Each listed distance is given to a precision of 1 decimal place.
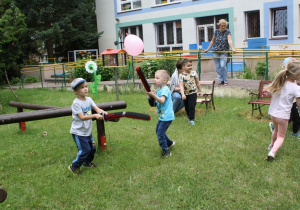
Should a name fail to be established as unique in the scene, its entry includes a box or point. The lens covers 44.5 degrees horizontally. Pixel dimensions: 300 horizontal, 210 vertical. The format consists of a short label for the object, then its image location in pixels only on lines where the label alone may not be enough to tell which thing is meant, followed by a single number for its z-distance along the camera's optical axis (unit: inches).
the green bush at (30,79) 885.2
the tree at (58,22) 945.5
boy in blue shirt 213.2
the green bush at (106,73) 679.7
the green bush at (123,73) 643.5
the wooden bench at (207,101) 354.2
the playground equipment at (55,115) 208.3
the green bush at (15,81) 915.7
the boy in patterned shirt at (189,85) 304.5
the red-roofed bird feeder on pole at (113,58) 433.4
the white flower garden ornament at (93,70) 486.6
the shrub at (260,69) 475.9
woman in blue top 435.2
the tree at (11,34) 498.9
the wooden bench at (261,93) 320.4
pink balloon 390.3
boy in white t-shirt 197.3
